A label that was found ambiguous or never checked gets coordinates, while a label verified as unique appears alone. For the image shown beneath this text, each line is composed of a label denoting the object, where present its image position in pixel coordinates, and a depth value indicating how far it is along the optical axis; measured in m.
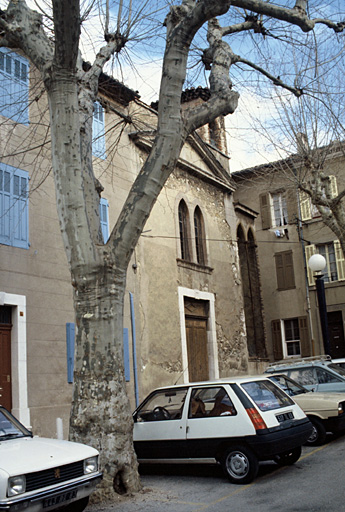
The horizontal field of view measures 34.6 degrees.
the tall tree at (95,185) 6.95
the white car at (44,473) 5.26
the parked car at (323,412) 9.69
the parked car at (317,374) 11.72
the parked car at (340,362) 13.13
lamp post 14.39
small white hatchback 7.35
